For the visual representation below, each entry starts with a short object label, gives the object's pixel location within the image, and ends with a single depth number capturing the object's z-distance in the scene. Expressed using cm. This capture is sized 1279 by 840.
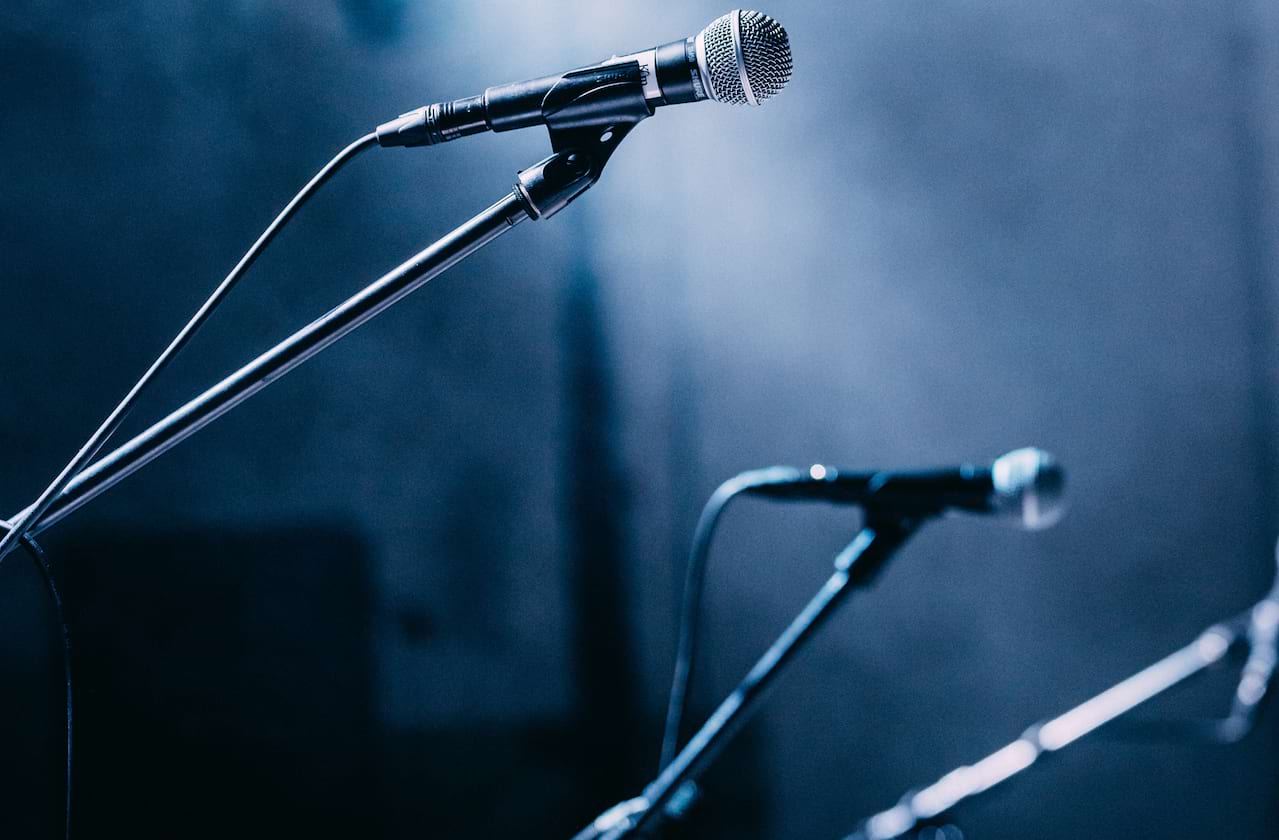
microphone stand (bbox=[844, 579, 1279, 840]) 221
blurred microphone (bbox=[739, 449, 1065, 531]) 165
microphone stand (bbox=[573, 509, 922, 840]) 178
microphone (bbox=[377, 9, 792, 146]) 162
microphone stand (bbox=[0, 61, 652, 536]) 165
